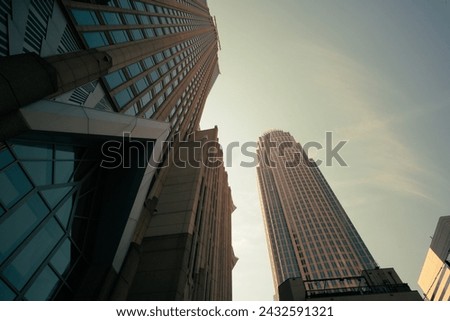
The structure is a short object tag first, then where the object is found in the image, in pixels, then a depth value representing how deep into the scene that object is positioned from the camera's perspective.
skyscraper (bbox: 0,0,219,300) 8.33
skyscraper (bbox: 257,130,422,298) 105.44
